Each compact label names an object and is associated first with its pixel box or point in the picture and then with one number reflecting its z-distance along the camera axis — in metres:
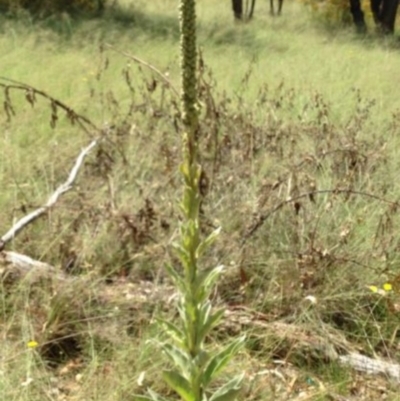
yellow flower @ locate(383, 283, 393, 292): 3.40
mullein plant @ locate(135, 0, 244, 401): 1.17
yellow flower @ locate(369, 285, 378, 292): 3.38
